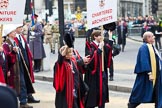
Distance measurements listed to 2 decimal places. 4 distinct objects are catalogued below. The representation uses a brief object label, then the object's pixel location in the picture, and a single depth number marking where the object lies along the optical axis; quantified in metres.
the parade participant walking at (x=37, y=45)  17.14
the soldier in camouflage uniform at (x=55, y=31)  28.37
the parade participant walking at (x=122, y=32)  29.15
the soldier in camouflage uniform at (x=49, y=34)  27.36
